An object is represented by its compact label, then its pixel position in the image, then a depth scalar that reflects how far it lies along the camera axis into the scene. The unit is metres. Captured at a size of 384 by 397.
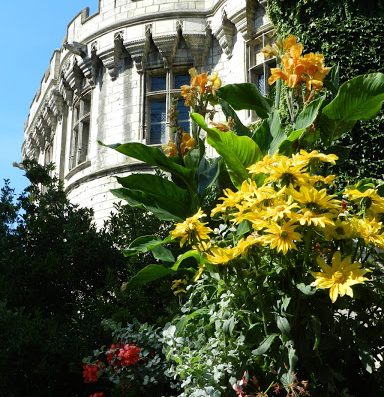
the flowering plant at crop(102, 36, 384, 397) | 2.98
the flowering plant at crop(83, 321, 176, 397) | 4.00
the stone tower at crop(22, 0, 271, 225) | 12.12
